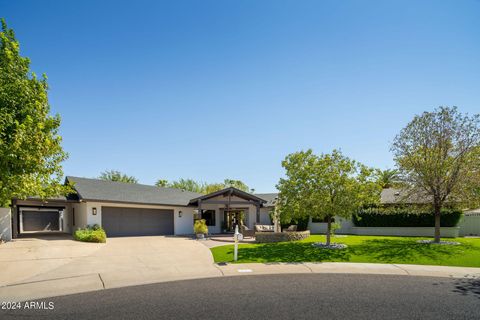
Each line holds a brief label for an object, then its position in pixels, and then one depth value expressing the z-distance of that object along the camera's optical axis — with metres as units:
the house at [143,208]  23.36
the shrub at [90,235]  19.53
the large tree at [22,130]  11.55
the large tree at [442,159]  17.95
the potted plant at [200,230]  23.83
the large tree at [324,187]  16.86
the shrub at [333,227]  17.77
